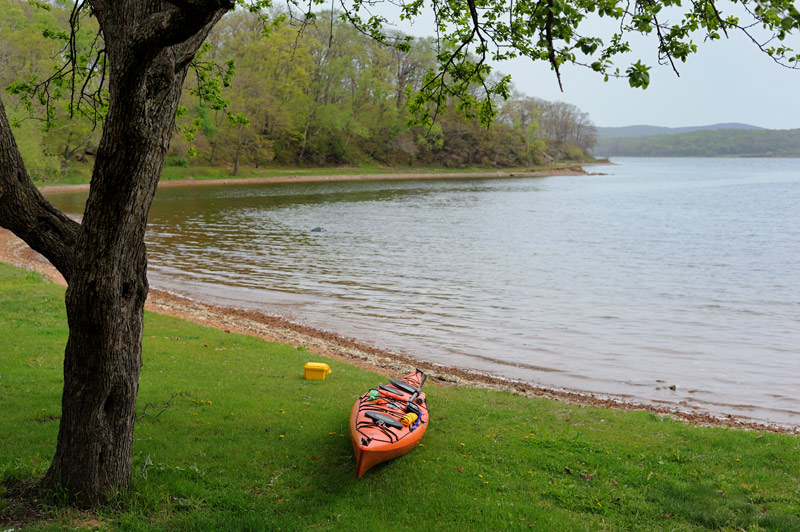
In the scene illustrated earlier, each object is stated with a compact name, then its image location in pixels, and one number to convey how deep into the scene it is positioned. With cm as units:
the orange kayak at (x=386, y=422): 635
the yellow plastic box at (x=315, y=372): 1023
